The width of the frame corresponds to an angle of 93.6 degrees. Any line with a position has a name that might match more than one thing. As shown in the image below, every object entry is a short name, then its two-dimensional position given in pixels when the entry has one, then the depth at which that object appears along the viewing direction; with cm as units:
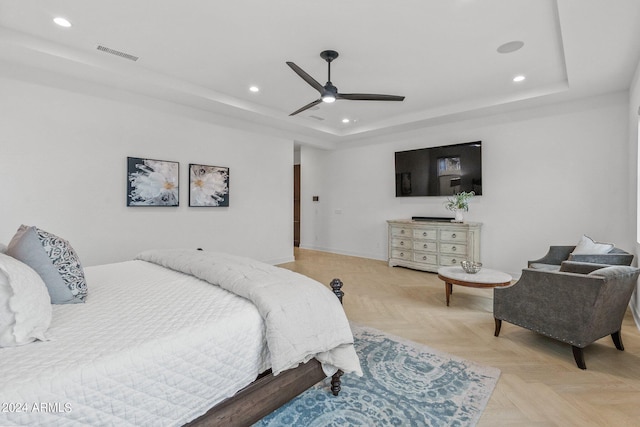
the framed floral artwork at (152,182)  406
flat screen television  507
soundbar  528
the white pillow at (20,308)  110
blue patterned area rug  165
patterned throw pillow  153
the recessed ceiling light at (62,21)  266
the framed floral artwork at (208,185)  470
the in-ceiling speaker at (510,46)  302
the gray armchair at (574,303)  212
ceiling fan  300
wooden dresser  483
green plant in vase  496
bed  97
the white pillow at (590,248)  323
